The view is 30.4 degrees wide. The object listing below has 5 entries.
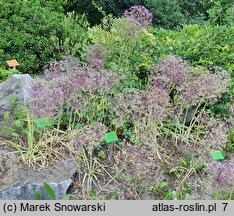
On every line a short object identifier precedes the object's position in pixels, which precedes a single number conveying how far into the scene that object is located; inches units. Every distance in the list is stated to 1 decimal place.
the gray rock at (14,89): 172.2
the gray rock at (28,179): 134.0
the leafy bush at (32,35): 227.3
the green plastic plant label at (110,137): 150.6
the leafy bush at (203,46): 201.9
